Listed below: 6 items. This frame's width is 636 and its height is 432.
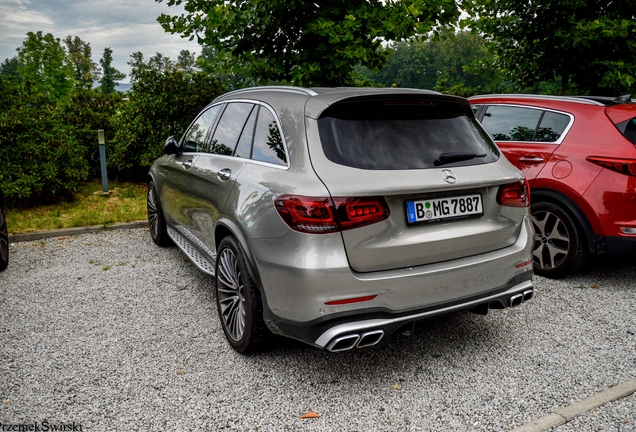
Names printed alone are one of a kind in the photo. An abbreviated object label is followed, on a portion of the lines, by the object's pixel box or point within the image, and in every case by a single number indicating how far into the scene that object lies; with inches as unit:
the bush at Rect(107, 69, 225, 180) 368.8
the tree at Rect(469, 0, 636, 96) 363.3
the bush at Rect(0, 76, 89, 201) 298.8
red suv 181.5
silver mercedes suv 111.9
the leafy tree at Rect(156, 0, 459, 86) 266.2
